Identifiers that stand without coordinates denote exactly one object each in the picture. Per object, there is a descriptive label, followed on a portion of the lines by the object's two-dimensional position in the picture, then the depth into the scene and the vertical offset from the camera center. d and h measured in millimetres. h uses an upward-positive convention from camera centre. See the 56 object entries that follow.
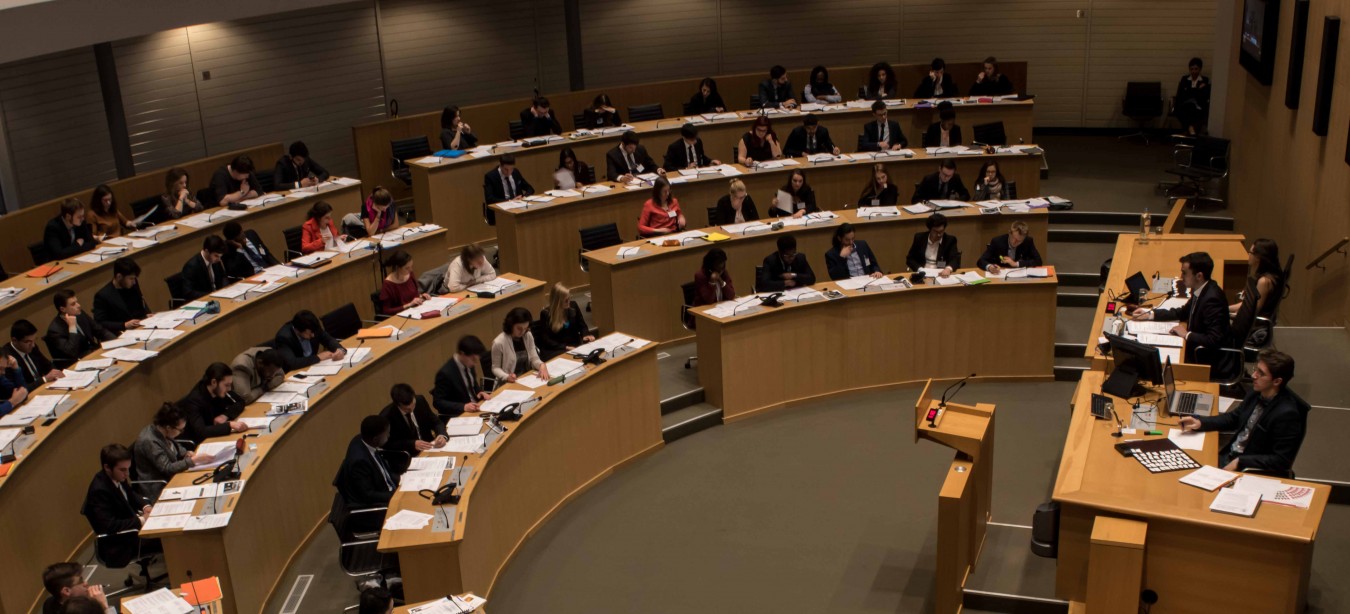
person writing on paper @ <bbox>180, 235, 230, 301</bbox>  10500 -1907
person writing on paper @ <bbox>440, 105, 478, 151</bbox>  14102 -1000
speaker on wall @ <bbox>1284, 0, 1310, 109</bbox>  11164 -411
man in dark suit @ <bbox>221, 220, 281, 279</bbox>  10823 -1821
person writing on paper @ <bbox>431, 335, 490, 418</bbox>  8391 -2383
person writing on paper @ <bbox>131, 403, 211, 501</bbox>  7406 -2407
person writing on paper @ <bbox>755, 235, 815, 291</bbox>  10703 -2160
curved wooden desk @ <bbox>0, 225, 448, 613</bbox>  7285 -2447
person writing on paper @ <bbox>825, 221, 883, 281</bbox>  10781 -2080
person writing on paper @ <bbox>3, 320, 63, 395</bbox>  8523 -2028
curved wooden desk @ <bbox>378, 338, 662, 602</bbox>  6660 -2857
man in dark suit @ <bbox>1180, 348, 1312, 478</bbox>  6688 -2311
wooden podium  6887 -2753
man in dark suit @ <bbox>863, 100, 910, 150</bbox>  14336 -1281
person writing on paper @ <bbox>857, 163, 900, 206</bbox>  12492 -1748
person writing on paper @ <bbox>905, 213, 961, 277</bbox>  10945 -2078
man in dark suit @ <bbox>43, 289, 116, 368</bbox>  9195 -2073
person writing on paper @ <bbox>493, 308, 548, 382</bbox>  8789 -2305
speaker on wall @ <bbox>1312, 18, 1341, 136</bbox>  10117 -604
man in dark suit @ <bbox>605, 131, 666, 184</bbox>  13328 -1377
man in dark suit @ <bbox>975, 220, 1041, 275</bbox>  10641 -2082
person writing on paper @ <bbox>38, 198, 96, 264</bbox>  10984 -1566
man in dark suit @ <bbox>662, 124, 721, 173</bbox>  13742 -1341
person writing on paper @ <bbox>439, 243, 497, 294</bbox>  10328 -1938
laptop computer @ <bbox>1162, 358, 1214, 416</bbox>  7191 -2326
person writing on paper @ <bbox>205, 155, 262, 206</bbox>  12359 -1336
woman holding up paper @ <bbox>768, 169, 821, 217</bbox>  12094 -1717
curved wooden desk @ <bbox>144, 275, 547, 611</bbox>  6746 -2668
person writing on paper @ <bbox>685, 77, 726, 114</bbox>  16172 -890
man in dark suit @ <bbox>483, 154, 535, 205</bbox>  12641 -1458
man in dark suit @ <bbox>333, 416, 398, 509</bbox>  7285 -2546
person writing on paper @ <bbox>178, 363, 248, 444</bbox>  7863 -2305
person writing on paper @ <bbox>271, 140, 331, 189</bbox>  12922 -1270
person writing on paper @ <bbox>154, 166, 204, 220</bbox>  12086 -1403
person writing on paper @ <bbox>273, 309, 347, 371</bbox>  8789 -2160
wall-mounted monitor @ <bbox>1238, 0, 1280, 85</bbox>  12320 -310
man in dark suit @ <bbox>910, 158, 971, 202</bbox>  12531 -1715
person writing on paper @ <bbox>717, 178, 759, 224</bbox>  11883 -1746
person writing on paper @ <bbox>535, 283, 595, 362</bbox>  9469 -2262
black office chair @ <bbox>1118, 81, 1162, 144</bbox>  17594 -1278
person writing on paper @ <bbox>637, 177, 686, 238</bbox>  11859 -1783
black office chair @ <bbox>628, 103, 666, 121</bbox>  16297 -1038
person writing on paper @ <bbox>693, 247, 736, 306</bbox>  10250 -2145
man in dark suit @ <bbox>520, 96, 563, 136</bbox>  14844 -984
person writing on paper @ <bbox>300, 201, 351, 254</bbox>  11245 -1696
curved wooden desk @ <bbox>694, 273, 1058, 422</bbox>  10062 -2714
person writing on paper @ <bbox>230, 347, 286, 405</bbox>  8242 -2196
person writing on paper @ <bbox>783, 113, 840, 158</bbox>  14281 -1342
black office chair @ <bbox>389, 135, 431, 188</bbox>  14855 -1303
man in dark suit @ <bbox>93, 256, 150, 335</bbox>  9719 -1948
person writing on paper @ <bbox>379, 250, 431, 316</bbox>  10023 -2026
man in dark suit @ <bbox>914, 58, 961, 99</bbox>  16328 -842
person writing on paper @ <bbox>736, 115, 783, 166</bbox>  13805 -1278
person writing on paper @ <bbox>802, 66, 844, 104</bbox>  16250 -828
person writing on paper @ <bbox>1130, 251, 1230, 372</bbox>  8445 -2133
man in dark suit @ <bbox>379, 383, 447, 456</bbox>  7738 -2490
